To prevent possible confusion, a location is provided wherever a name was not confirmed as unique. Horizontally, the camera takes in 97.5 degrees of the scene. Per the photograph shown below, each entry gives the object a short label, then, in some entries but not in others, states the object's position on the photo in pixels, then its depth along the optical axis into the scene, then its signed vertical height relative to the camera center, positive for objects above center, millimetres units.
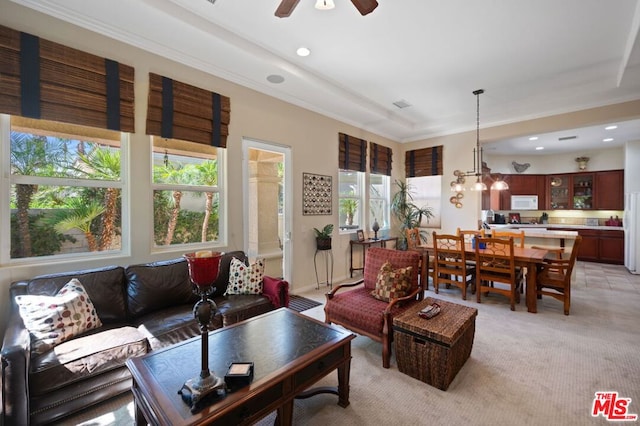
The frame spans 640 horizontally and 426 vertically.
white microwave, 7934 +239
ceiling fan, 1901 +1422
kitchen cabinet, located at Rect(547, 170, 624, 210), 6977 +513
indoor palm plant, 6387 -5
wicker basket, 2154 -1077
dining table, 3623 -743
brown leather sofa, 1633 -938
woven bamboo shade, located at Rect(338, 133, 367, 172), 5309 +1134
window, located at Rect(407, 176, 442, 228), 6309 +374
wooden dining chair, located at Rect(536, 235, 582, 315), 3525 -897
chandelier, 4555 +849
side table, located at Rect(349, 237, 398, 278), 5402 -644
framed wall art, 4660 +291
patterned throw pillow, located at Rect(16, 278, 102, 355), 1950 -761
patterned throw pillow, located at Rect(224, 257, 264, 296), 3072 -745
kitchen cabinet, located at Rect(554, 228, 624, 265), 6617 -872
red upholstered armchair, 2527 -933
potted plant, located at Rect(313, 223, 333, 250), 4707 -452
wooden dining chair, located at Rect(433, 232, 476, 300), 4148 -825
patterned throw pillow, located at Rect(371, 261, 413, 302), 2830 -748
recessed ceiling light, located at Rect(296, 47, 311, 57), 3247 +1878
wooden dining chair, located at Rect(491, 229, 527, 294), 4359 -467
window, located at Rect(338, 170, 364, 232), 5539 +229
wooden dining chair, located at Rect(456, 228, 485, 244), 4783 -378
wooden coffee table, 1328 -895
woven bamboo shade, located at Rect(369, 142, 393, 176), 5988 +1150
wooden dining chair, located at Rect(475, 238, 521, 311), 3730 -792
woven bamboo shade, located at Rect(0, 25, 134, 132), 2252 +1130
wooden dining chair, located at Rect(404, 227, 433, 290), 4738 -590
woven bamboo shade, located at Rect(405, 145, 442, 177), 6207 +1123
